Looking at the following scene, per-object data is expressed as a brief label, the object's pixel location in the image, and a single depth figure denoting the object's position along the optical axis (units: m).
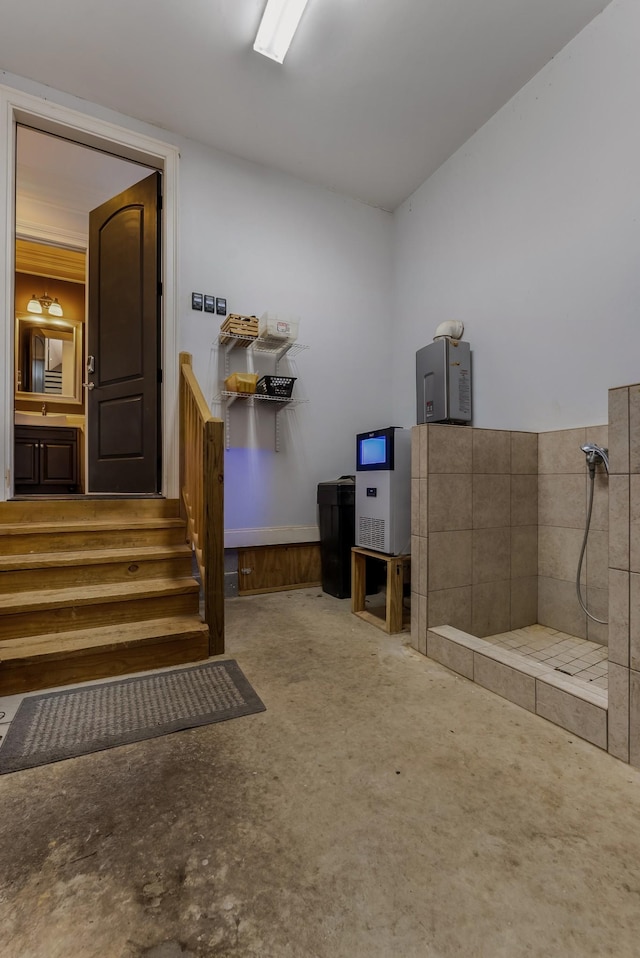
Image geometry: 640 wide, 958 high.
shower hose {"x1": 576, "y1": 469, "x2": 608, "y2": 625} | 2.19
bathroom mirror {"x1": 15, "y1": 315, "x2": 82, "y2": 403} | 5.00
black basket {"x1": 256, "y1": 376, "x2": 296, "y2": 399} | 3.18
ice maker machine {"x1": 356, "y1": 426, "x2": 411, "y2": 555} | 2.59
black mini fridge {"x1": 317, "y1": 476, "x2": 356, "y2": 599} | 3.19
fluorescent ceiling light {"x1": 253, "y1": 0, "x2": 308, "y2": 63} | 2.23
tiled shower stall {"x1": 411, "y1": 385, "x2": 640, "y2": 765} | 1.95
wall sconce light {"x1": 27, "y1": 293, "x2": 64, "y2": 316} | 5.01
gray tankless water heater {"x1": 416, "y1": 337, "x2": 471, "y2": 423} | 3.02
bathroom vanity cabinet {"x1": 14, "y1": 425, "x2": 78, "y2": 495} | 4.56
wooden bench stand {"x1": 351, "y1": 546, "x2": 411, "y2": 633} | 2.50
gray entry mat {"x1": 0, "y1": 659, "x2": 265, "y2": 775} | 1.44
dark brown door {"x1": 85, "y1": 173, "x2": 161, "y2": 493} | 3.05
